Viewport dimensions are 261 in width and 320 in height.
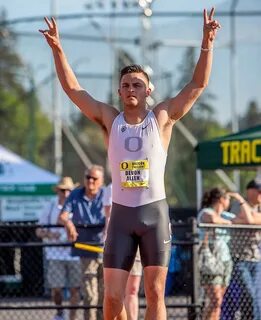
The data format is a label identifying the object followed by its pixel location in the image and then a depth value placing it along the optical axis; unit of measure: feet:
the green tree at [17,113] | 99.71
